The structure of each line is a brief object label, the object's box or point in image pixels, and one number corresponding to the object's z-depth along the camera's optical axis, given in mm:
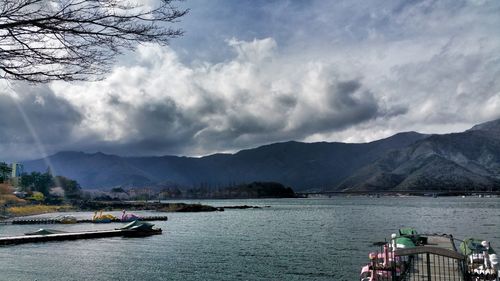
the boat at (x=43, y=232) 66500
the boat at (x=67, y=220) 112812
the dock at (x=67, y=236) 59262
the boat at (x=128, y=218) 116331
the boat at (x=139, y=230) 72250
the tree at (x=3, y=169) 172200
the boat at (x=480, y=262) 23688
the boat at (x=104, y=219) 115375
